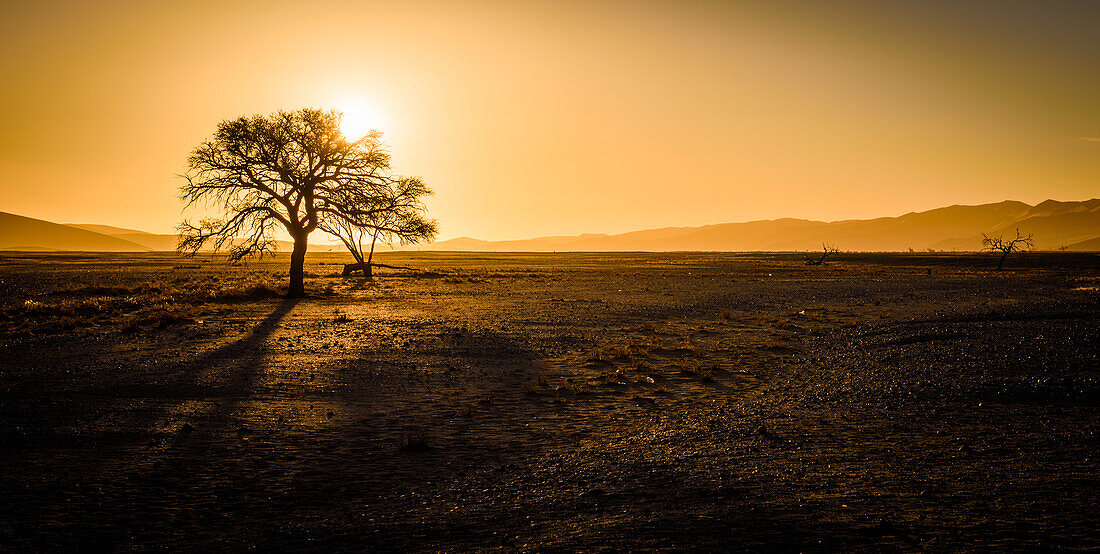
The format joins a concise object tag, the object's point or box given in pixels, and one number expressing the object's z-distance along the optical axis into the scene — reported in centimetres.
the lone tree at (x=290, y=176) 3100
